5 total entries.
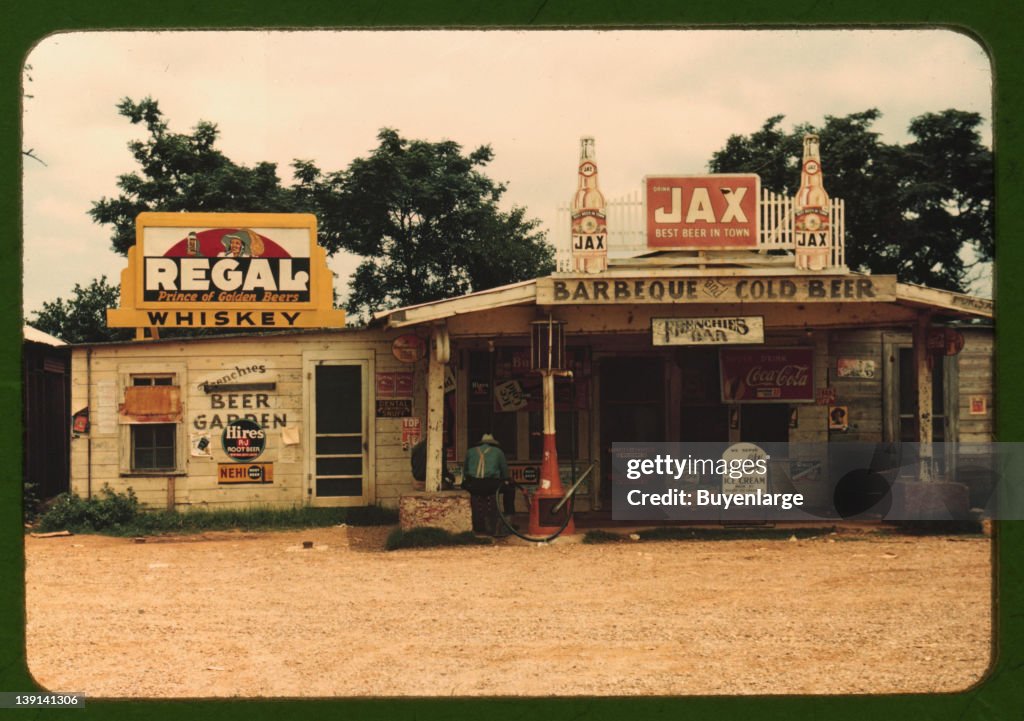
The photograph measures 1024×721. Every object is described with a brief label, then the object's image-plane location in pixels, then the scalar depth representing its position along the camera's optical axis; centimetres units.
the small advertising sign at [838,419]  1596
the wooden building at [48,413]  1568
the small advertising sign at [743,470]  985
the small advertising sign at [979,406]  1638
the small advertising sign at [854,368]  1606
